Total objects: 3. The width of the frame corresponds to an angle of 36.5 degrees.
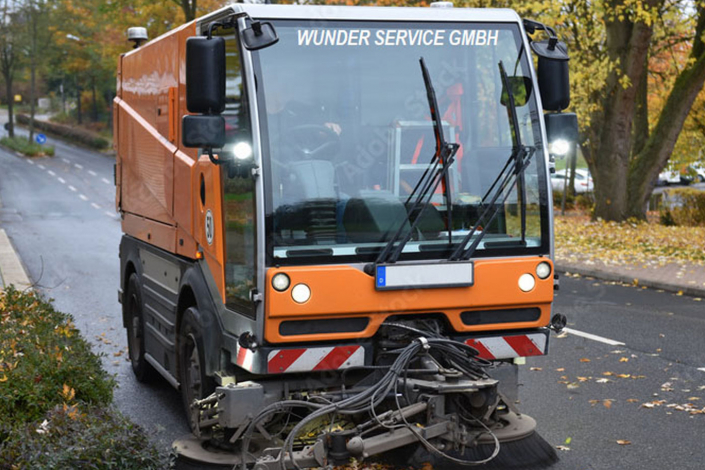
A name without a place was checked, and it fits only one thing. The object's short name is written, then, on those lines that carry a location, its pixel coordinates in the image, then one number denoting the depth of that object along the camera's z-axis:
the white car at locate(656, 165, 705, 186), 60.28
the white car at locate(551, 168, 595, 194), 53.92
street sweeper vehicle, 5.73
